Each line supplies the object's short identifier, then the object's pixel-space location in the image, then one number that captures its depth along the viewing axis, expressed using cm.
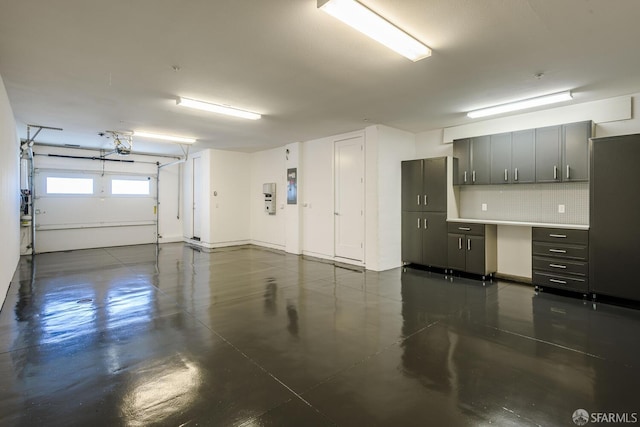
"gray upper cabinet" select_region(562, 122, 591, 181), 448
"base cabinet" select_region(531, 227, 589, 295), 436
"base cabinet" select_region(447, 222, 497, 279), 537
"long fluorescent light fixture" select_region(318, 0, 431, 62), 225
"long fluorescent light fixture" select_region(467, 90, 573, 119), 425
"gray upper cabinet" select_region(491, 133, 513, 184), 522
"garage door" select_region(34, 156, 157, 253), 816
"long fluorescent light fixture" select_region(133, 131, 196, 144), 678
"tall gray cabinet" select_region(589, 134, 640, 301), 398
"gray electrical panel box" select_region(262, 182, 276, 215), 884
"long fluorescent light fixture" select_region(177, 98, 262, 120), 454
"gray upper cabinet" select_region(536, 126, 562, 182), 473
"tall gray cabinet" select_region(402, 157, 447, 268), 589
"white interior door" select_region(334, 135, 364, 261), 655
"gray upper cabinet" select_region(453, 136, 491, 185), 548
